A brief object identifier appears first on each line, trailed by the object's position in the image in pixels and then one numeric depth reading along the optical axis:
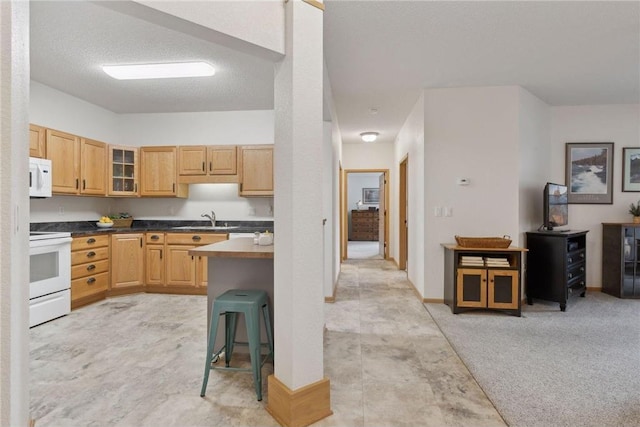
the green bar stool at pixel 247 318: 2.05
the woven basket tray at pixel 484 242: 3.55
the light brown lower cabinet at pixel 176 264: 4.44
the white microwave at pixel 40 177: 3.37
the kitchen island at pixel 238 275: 2.46
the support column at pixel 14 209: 1.13
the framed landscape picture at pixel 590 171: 4.66
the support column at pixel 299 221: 1.75
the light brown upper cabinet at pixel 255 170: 4.63
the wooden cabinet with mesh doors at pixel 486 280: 3.53
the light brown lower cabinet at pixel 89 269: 3.82
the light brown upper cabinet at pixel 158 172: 4.75
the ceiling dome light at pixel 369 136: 6.12
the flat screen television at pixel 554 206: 3.89
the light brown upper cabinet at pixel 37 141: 3.51
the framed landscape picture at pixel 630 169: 4.62
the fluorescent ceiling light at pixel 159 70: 3.35
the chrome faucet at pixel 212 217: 5.02
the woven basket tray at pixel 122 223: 4.80
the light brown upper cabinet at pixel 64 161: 3.79
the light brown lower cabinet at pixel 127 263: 4.35
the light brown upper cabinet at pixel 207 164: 4.69
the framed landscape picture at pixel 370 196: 12.00
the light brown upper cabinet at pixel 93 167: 4.19
